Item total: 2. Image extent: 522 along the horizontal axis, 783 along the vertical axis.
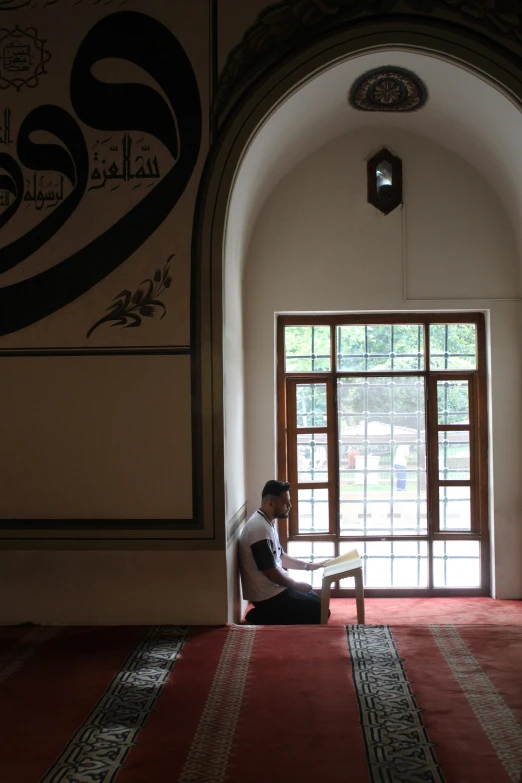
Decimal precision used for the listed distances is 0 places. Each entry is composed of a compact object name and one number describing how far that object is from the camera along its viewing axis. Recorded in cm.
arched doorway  425
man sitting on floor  455
